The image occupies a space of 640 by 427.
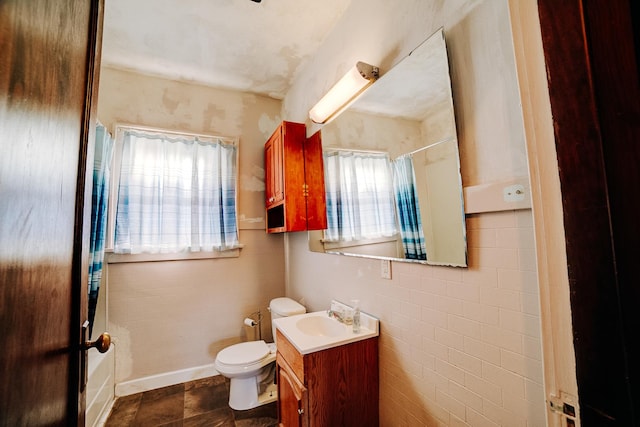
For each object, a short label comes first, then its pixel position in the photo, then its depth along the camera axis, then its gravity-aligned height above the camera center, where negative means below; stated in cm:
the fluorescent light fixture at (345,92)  147 +88
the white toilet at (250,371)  195 -105
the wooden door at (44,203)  41 +8
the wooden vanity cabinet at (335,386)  131 -82
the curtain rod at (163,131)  232 +100
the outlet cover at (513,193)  84 +10
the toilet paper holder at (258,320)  263 -89
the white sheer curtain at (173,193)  229 +41
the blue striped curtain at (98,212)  195 +22
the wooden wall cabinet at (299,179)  208 +44
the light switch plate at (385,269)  140 -22
